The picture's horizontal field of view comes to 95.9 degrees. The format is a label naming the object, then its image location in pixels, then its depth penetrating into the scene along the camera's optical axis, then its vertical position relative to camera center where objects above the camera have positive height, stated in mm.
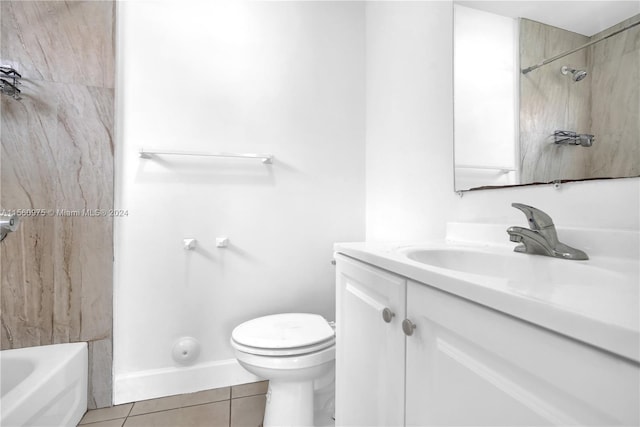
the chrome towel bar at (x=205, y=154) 1364 +293
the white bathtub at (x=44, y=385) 910 -626
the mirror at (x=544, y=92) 648 +341
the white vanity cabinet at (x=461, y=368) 288 -212
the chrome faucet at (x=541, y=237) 664 -52
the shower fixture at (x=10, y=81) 1135 +537
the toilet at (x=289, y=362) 1070 -556
